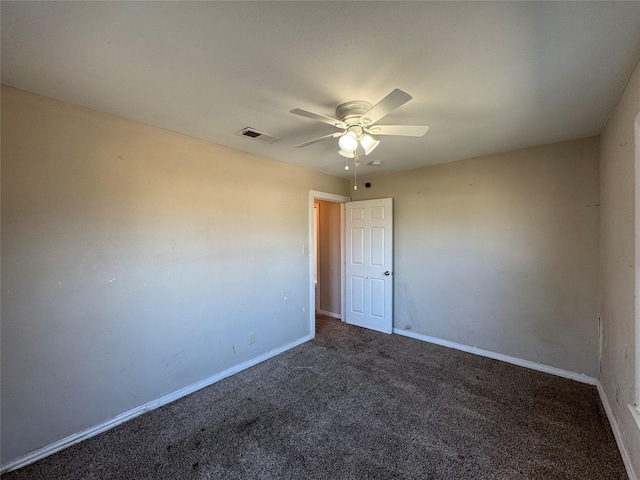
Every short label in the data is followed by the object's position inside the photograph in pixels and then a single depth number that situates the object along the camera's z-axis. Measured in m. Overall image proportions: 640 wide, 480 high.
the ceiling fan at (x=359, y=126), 1.73
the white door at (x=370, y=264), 4.11
